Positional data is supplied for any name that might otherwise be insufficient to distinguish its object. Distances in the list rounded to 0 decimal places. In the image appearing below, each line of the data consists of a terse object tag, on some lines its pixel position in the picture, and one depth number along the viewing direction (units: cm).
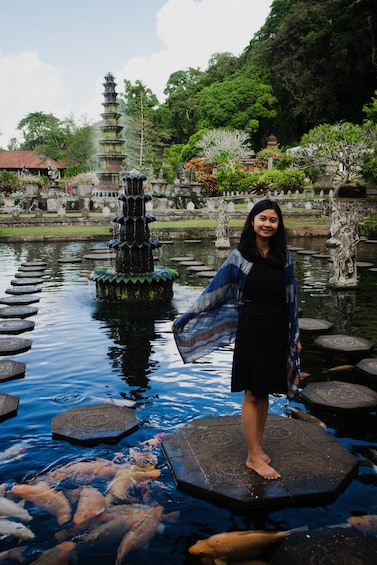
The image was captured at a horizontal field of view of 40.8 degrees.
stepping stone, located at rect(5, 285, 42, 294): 1145
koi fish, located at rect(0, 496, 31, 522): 342
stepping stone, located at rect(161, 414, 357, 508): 360
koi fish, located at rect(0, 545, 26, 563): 303
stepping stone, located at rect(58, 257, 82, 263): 1661
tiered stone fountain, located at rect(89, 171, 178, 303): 1055
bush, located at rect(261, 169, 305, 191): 4441
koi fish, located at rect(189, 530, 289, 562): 305
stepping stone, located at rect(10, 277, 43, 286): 1247
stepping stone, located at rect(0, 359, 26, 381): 616
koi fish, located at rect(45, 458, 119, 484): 390
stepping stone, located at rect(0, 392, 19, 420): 504
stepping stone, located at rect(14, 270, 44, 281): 1350
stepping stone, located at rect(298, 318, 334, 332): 829
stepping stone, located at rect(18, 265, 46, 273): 1446
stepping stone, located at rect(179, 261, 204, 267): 1574
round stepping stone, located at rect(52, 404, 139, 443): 455
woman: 371
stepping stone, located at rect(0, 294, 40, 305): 1043
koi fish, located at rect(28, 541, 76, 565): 300
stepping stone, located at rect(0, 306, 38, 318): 938
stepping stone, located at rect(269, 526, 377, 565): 297
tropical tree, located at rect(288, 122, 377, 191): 3288
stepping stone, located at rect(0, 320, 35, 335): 831
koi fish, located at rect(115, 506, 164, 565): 311
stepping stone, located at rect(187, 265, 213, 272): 1475
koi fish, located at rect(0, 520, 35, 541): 323
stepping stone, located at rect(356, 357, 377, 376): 624
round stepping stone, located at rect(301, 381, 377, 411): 520
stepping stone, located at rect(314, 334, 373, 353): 723
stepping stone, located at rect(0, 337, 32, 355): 721
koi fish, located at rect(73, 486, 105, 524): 340
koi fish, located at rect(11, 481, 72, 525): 345
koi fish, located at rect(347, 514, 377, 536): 326
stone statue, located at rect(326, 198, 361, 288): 1161
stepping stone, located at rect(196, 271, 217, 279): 1356
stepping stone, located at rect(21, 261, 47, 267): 1549
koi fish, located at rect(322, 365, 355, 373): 649
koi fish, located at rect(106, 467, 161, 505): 363
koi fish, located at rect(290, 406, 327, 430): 491
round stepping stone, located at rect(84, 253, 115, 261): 1680
